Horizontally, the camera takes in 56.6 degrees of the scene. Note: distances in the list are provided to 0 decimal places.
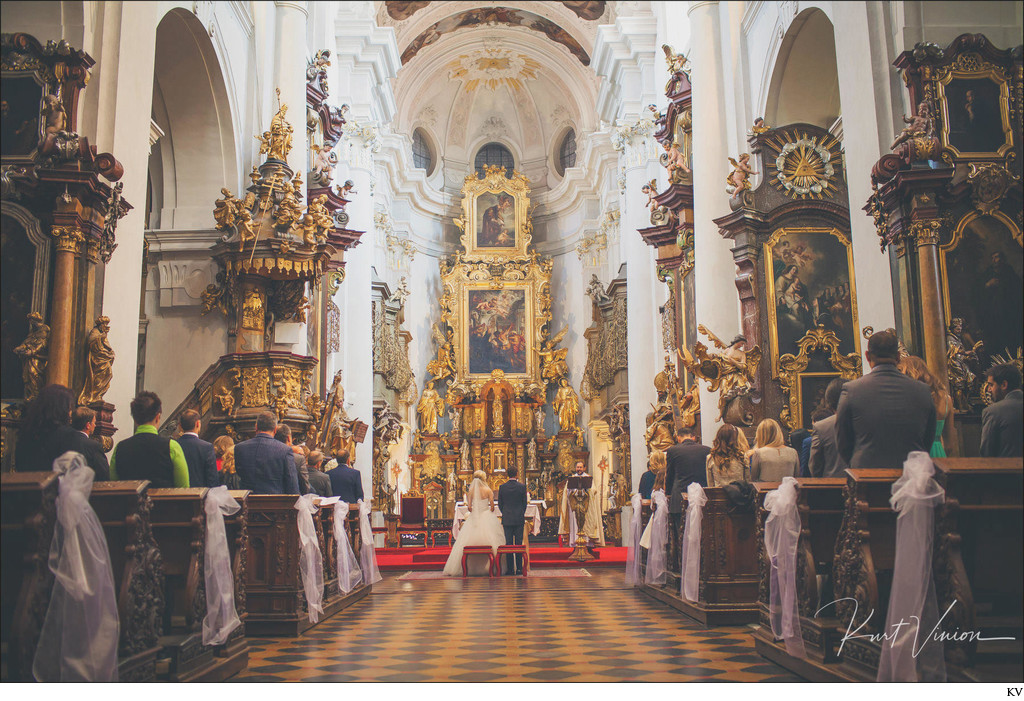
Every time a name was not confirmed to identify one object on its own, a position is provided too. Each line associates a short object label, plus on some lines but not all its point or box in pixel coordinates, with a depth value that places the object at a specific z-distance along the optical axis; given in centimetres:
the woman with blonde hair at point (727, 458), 716
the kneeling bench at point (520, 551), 1155
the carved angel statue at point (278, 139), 1110
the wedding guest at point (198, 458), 552
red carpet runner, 1377
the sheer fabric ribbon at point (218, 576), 467
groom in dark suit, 1201
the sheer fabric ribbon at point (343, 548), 815
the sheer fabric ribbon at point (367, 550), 953
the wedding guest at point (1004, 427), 409
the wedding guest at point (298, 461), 714
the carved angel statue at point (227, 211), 1069
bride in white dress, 1166
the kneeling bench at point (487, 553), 1173
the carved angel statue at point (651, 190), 1341
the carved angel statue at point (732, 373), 955
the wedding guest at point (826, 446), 509
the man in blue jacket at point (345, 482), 991
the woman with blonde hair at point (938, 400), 547
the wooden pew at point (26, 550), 328
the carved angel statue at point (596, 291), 2294
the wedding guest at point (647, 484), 1053
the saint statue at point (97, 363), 649
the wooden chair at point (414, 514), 1772
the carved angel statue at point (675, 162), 1249
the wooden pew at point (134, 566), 390
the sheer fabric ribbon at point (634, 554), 979
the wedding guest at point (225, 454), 777
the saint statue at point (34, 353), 636
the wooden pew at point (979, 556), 340
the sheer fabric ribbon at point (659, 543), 848
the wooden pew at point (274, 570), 641
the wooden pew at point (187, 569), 454
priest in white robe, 1686
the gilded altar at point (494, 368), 2577
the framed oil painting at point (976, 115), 701
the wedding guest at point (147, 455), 485
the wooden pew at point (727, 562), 681
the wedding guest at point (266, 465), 668
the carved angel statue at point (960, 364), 655
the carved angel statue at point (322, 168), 1334
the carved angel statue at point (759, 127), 1016
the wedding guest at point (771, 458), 628
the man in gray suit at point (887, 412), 401
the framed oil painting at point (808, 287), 973
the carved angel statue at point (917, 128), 664
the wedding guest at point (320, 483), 870
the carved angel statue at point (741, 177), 993
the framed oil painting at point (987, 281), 664
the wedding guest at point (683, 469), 798
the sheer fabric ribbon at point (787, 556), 452
